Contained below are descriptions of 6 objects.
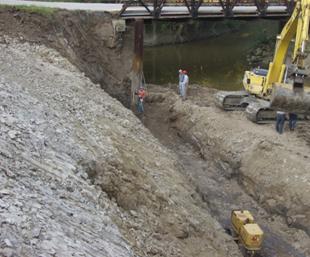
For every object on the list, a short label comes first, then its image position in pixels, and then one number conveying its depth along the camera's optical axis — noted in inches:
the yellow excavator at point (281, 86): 631.2
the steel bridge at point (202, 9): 1035.9
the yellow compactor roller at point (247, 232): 517.0
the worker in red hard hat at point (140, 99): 937.6
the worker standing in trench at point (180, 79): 997.4
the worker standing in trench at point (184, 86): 984.2
